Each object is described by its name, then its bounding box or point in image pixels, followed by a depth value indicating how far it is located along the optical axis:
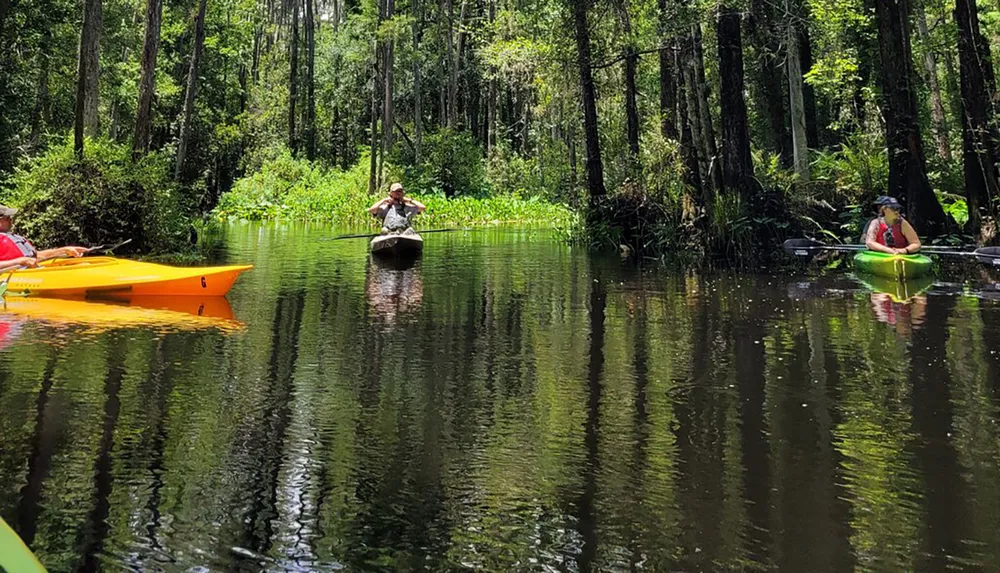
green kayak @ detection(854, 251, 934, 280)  12.89
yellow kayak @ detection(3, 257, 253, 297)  10.74
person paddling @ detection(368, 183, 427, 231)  18.66
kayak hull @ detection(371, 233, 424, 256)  17.42
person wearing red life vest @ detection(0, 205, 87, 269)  9.89
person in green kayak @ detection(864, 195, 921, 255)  13.31
